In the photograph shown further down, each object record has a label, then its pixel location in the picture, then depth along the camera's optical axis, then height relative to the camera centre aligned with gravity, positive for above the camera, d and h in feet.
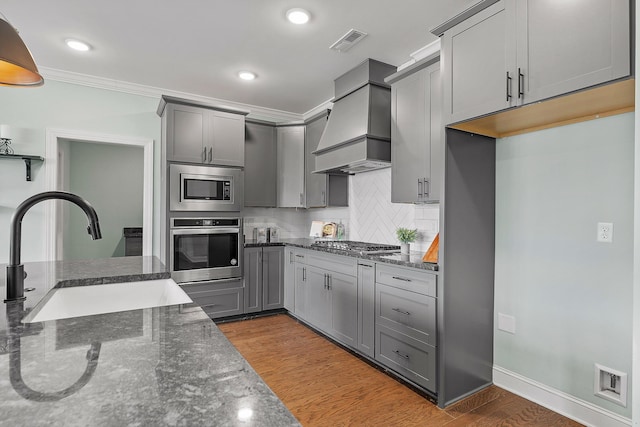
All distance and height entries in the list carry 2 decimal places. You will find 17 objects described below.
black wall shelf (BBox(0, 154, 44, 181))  10.92 +1.62
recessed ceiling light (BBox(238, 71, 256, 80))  11.82 +4.62
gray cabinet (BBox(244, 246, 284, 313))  13.48 -2.65
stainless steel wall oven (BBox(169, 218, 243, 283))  12.16 -1.36
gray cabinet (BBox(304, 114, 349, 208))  13.42 +1.14
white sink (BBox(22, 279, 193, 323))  4.34 -1.19
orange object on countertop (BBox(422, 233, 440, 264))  8.20 -0.97
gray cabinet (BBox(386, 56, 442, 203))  8.41 +2.00
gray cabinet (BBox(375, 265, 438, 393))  7.63 -2.60
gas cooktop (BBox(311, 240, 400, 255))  10.33 -1.15
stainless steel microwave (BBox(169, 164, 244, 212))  12.16 +0.80
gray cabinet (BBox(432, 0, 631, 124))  5.05 +2.69
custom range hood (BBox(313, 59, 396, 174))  10.21 +2.73
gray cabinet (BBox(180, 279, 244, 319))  12.46 -3.09
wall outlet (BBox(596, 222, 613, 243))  6.39 -0.34
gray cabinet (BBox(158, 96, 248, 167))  12.18 +2.79
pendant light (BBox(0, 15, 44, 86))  3.76 +1.76
